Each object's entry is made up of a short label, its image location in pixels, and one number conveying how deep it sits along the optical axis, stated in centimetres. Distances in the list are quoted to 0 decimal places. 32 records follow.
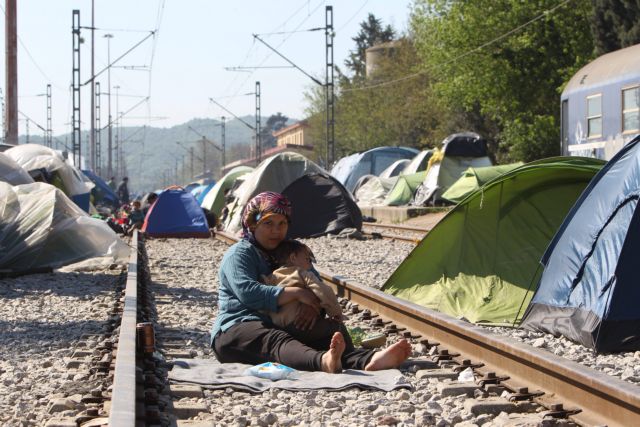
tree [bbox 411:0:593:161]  4219
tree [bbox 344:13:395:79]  9875
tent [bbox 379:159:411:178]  4262
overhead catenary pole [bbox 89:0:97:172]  5039
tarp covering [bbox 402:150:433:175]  3772
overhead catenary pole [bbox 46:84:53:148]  8644
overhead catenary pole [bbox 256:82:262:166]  6757
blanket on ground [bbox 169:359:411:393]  558
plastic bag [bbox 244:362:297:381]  582
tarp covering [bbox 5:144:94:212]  2341
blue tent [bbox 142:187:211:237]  2577
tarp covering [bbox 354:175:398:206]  3916
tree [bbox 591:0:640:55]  3356
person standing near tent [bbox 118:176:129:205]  5220
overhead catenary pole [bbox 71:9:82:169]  4725
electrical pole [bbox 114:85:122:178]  10466
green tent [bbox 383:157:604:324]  941
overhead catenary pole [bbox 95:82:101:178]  8214
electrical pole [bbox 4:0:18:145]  2156
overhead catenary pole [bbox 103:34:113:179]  8269
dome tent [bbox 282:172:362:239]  2206
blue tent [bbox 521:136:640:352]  675
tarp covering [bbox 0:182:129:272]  1379
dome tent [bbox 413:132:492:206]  3253
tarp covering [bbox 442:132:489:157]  3306
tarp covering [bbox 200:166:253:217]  3631
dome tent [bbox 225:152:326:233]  2328
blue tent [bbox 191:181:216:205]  4493
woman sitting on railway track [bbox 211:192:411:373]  602
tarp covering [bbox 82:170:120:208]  4538
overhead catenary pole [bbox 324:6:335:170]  4159
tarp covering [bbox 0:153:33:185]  1695
